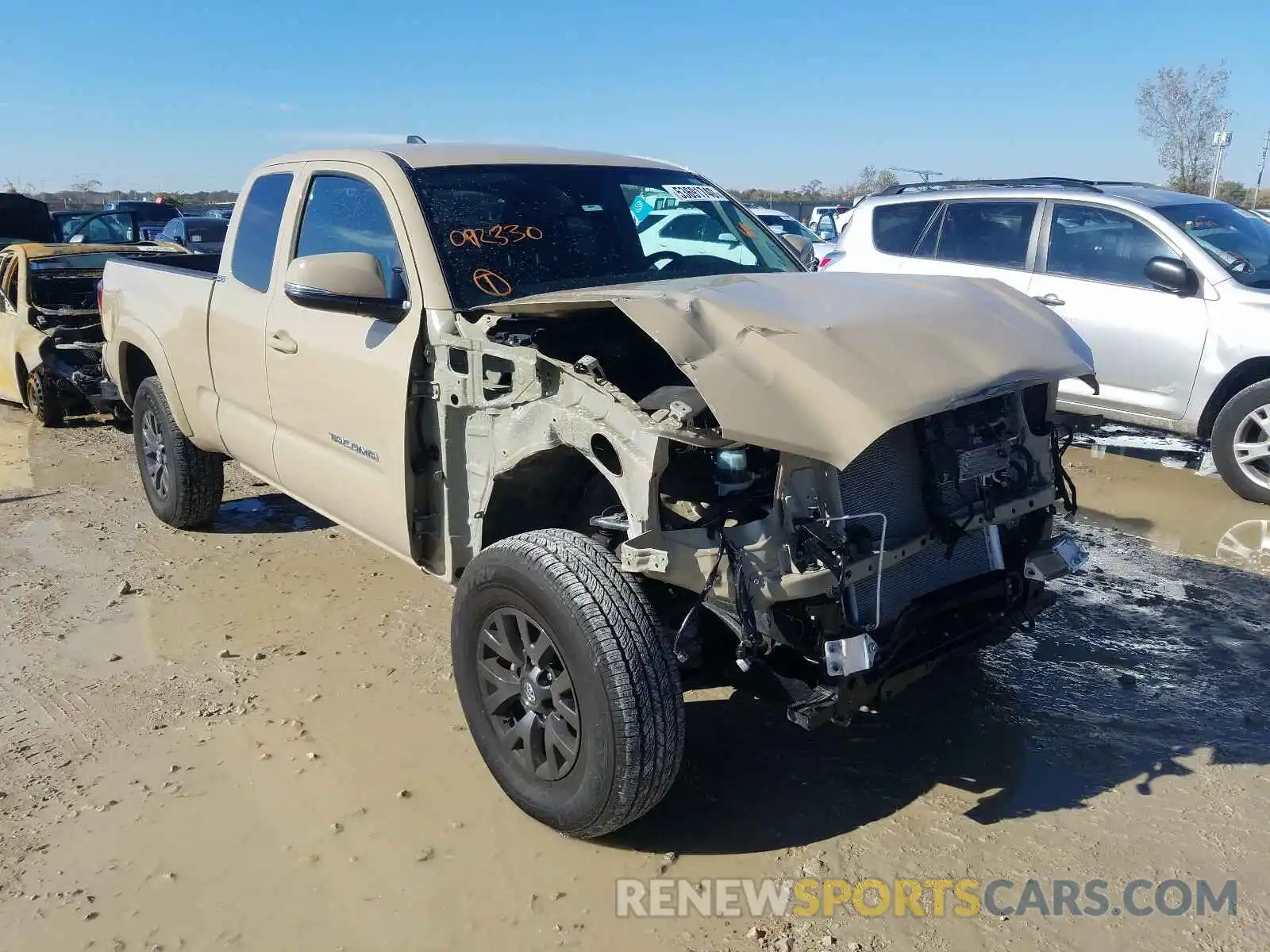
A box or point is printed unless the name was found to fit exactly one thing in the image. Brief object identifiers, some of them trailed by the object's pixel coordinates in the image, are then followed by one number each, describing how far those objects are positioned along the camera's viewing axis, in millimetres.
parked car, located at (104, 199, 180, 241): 18547
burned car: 8617
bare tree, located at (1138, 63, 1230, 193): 33500
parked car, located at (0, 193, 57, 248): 12805
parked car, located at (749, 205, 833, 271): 17531
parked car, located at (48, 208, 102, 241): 16578
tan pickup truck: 2635
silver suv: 6148
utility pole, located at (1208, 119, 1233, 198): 31609
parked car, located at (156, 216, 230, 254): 15836
